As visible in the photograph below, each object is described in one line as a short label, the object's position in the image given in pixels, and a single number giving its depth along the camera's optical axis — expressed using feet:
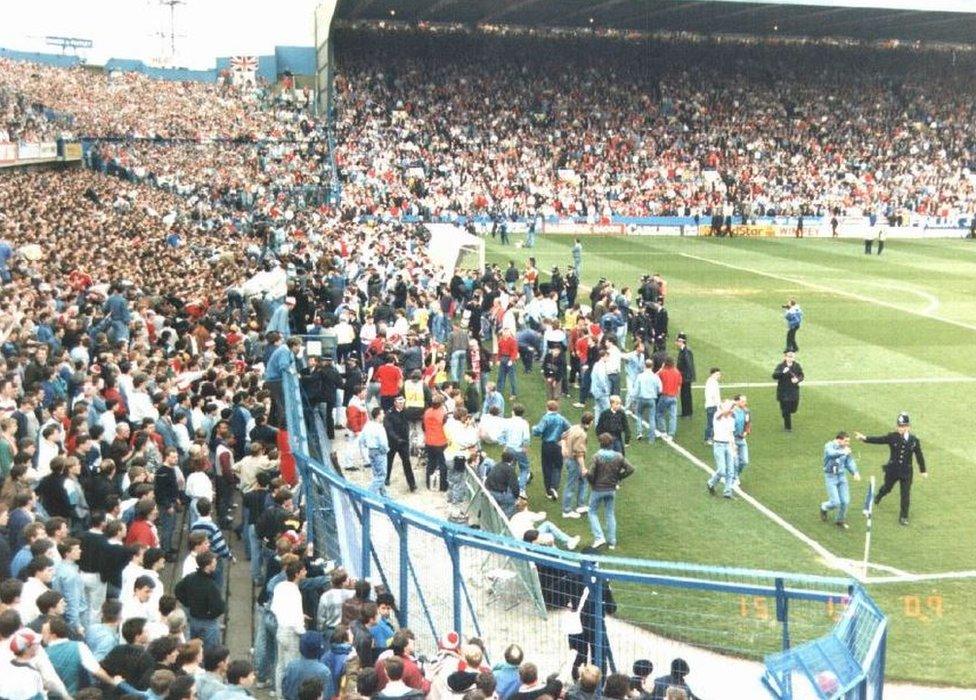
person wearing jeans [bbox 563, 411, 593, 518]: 46.21
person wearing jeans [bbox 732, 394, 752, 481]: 49.19
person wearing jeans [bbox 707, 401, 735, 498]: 48.39
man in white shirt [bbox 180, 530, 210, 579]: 28.07
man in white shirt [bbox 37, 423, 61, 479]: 35.37
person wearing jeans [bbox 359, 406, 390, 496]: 46.78
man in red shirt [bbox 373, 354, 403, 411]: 54.65
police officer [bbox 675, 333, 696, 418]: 60.49
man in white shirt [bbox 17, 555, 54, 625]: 24.80
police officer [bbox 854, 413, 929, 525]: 46.55
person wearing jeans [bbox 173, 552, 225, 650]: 27.63
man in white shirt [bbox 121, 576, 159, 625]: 25.72
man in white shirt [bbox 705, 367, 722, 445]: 55.11
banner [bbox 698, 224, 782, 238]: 161.07
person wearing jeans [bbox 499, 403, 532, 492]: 47.57
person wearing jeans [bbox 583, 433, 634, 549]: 42.16
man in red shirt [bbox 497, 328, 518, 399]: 64.18
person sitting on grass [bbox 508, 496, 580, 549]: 37.11
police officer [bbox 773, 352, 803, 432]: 58.49
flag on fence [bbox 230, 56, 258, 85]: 219.41
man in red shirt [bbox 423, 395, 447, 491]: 48.88
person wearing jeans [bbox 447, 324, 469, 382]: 64.08
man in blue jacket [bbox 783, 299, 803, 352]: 74.13
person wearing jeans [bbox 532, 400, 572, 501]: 48.78
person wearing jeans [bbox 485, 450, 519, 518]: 41.57
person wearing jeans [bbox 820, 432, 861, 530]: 45.24
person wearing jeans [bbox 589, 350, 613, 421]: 57.16
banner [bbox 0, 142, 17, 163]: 122.01
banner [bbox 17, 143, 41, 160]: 131.13
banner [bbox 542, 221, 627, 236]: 159.53
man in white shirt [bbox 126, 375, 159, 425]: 41.47
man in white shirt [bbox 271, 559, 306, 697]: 27.68
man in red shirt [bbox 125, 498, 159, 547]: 30.30
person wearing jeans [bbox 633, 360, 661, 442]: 56.29
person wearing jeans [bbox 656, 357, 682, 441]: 56.90
